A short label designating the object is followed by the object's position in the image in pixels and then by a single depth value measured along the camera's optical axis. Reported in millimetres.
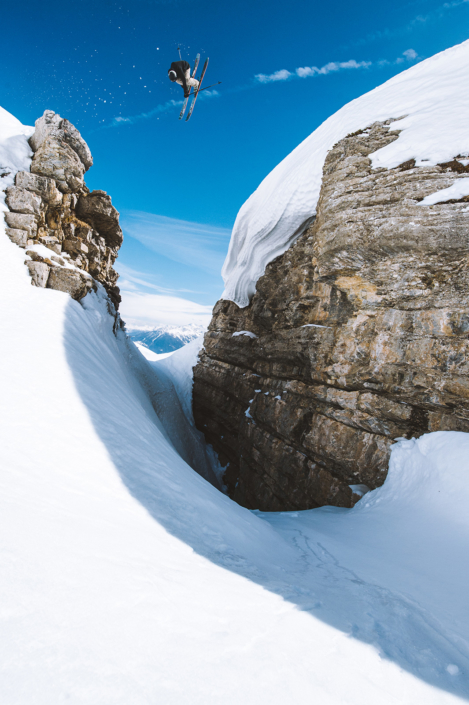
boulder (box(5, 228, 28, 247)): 8133
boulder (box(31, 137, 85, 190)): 9484
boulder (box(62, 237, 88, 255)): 10364
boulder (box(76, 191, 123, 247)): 11164
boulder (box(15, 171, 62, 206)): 9000
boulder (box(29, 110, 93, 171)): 9773
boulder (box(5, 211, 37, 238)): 8367
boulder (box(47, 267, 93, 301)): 8352
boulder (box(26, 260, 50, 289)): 7820
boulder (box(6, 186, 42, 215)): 8578
